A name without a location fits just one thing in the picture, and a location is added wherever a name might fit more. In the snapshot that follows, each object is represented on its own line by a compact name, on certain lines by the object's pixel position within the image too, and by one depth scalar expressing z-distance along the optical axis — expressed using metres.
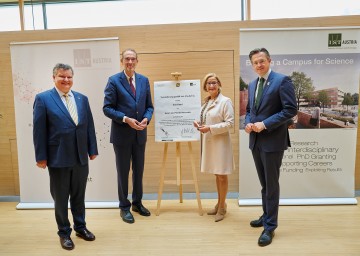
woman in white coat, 3.26
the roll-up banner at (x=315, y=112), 3.68
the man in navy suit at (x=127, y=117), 3.32
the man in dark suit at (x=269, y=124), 2.69
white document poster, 3.58
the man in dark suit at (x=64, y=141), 2.72
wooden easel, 3.59
